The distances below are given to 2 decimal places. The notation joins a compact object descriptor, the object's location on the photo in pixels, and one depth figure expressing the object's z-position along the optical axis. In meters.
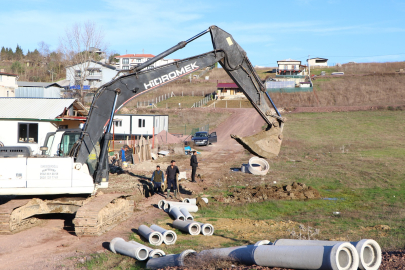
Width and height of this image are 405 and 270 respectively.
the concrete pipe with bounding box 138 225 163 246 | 10.71
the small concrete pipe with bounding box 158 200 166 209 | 15.39
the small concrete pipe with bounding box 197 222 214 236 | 11.93
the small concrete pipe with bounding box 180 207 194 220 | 13.42
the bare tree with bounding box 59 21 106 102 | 61.91
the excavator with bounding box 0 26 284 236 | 11.28
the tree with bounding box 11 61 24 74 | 112.19
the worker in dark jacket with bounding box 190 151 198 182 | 21.39
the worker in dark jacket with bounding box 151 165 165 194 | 18.08
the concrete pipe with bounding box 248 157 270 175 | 23.69
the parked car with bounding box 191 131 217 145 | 40.47
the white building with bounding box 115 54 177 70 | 118.49
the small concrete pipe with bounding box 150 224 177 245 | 10.79
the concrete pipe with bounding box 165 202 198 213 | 14.93
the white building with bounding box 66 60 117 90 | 88.21
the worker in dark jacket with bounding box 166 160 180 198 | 17.30
